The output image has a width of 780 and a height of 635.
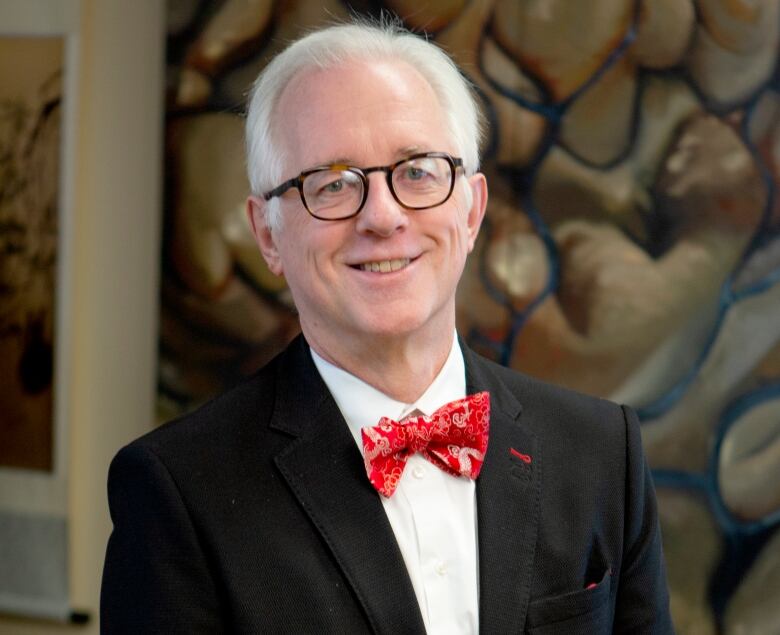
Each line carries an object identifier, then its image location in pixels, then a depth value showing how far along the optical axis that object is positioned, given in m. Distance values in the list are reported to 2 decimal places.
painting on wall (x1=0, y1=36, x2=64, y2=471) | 3.30
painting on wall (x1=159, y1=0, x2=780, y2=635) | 2.67
